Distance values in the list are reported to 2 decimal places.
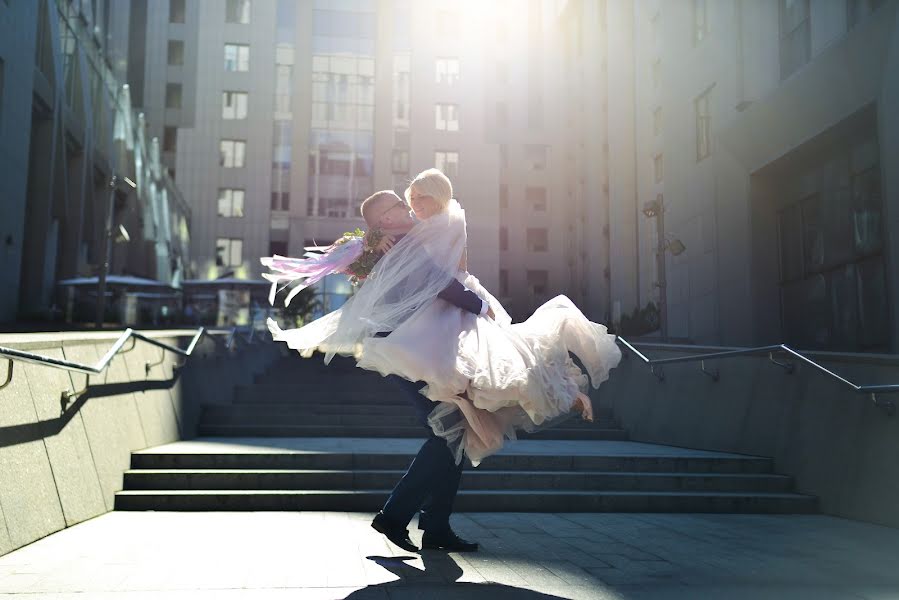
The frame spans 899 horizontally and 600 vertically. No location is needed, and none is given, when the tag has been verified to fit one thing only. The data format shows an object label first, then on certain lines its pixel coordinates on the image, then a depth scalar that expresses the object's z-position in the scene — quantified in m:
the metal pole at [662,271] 21.25
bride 4.39
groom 4.63
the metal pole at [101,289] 24.91
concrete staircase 6.89
